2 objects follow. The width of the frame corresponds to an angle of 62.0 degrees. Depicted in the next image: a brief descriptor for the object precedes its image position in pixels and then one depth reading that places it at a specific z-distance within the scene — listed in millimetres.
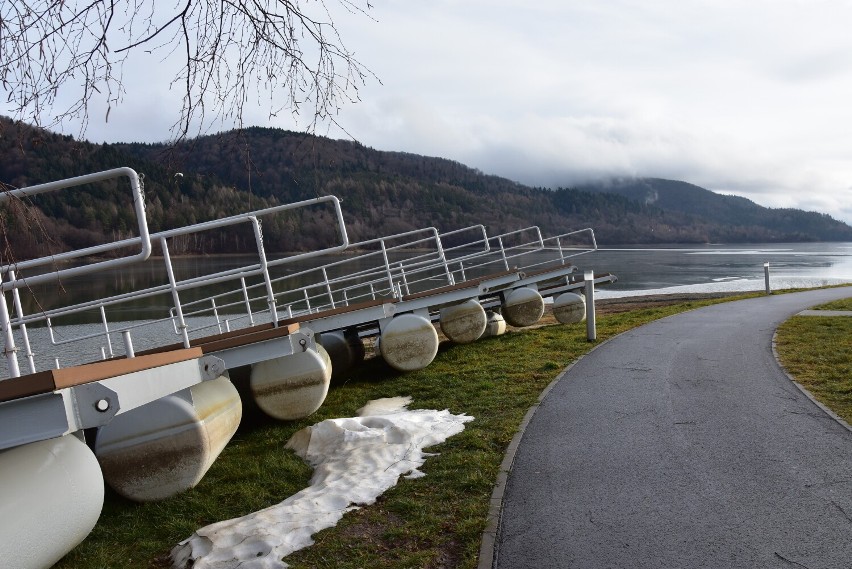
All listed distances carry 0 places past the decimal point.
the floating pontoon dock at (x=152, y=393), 3701
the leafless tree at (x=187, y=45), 3146
